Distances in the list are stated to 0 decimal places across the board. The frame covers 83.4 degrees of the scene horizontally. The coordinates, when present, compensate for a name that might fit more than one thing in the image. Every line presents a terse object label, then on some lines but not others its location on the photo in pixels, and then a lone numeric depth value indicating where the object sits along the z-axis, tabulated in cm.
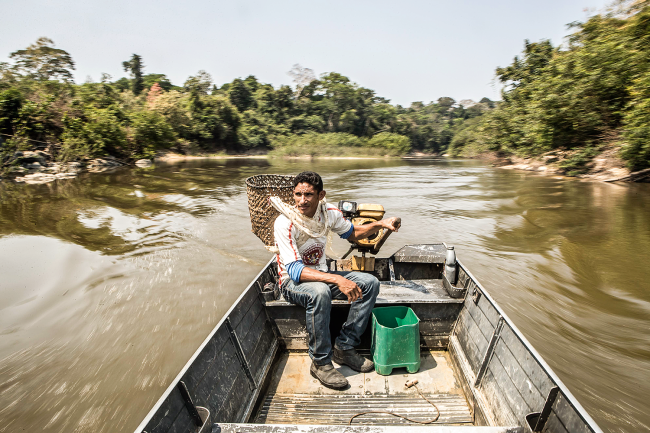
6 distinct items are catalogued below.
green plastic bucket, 261
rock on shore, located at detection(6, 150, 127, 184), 1519
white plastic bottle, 313
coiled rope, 227
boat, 172
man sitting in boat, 251
